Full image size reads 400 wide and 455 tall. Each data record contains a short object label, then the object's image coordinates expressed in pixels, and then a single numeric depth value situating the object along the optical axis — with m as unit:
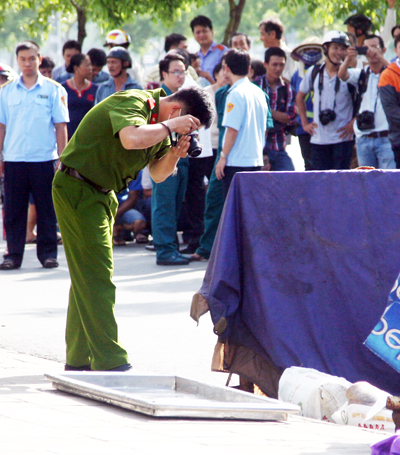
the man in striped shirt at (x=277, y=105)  20.86
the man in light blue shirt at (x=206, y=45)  24.53
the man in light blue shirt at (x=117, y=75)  20.91
